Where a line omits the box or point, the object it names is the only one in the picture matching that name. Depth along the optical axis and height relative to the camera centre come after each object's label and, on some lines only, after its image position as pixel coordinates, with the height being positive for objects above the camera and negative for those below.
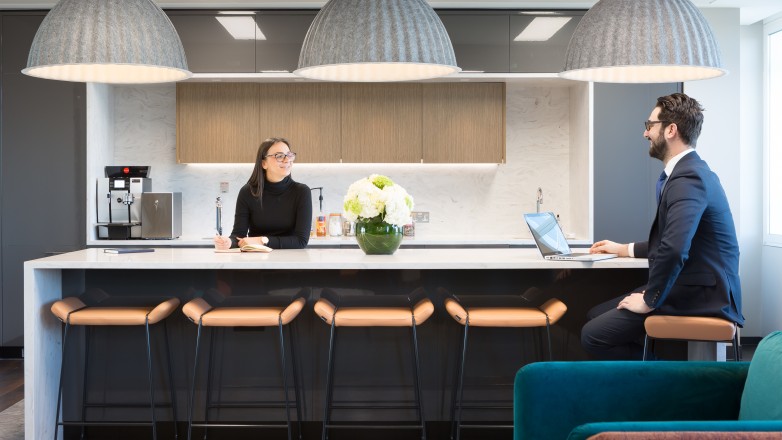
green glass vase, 3.57 -0.17
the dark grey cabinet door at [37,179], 5.59 +0.16
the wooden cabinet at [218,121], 5.87 +0.60
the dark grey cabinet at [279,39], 5.59 +1.17
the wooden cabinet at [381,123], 5.87 +0.58
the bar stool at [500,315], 3.21 -0.49
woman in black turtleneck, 4.17 -0.01
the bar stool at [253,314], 3.20 -0.48
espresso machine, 5.54 +0.00
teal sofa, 2.14 -0.55
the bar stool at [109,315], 3.26 -0.49
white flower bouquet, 3.52 -0.02
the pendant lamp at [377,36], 2.82 +0.61
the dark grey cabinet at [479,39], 5.56 +1.16
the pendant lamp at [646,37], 2.80 +0.59
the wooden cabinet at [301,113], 5.87 +0.66
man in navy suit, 2.92 -0.20
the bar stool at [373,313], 3.21 -0.48
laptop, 3.37 -0.17
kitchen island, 3.48 -0.40
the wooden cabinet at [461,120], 5.89 +0.61
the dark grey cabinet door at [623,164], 5.59 +0.25
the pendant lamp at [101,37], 2.89 +0.62
